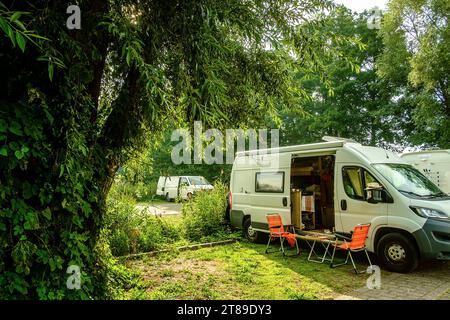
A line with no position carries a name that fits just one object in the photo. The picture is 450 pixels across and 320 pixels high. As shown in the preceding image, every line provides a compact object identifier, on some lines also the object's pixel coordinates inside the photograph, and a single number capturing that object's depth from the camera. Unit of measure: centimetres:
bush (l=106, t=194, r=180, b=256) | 792
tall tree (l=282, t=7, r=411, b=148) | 2284
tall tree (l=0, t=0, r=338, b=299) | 301
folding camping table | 741
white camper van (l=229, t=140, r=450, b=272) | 648
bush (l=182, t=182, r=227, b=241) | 1052
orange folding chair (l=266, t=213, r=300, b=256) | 821
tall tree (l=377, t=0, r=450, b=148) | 1684
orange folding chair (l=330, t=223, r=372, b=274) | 650
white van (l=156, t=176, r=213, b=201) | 2236
